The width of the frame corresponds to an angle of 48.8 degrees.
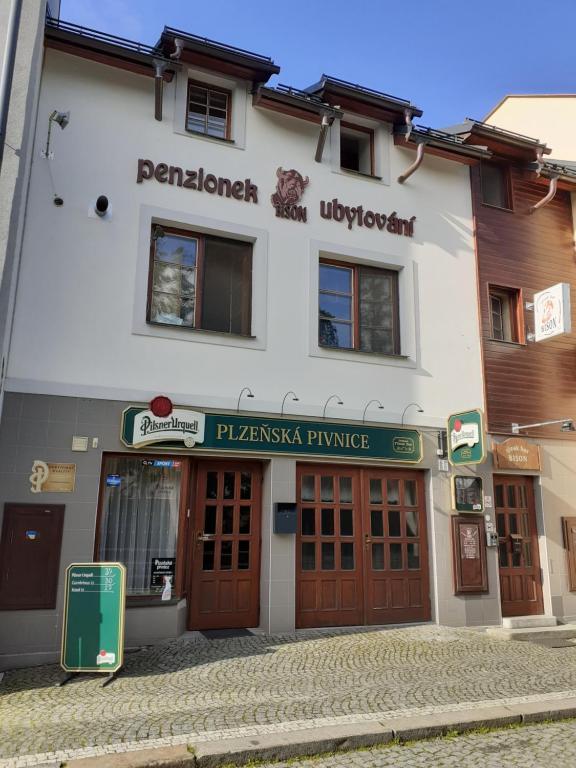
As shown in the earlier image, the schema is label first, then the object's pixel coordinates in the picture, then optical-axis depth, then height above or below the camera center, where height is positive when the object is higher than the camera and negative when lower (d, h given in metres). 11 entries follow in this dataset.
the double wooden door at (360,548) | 9.41 -0.09
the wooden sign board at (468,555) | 10.02 -0.19
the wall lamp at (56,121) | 8.50 +5.46
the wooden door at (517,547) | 10.59 -0.06
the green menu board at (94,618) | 6.68 -0.82
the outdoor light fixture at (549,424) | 10.71 +1.98
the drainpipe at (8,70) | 6.34 +4.55
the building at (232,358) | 8.23 +2.62
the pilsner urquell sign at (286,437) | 8.57 +1.48
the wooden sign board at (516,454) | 10.74 +1.48
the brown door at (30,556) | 7.55 -0.21
